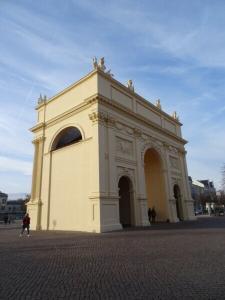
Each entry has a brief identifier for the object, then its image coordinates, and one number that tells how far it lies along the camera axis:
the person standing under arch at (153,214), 26.95
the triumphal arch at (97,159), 19.30
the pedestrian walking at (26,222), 17.45
